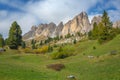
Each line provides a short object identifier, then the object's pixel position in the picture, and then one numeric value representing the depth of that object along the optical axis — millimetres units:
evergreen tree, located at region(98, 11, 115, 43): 38687
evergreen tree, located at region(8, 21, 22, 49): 48817
